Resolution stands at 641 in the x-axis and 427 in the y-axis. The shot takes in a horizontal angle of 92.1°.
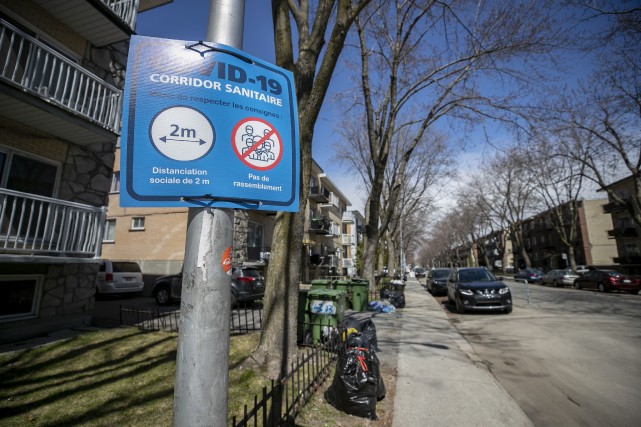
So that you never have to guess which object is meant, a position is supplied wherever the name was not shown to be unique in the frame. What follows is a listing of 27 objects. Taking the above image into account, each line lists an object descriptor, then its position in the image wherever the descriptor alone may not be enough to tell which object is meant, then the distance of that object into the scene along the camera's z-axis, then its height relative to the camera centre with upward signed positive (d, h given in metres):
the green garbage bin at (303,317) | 6.64 -1.10
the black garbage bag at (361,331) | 4.18 -0.97
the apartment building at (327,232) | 29.27 +3.91
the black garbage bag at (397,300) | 13.47 -1.37
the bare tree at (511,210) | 38.97 +7.99
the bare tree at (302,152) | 4.70 +1.90
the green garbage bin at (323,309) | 6.61 -0.90
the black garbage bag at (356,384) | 3.63 -1.38
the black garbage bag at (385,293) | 14.74 -1.20
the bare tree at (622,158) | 18.91 +7.57
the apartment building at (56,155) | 6.41 +2.57
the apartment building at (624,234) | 37.31 +4.81
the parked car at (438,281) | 20.41 -0.81
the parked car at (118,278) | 12.10 -0.59
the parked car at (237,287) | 11.04 -0.81
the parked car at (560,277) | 26.38 -0.58
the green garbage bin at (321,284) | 10.56 -0.58
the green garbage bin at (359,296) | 11.84 -1.08
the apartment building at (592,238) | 44.75 +5.02
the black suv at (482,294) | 10.73 -0.84
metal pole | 1.39 -0.27
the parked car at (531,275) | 34.86 -0.51
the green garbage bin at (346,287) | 11.48 -0.73
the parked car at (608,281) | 19.14 -0.62
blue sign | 1.50 +0.67
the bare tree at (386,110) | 11.74 +6.72
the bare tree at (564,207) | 32.16 +7.47
